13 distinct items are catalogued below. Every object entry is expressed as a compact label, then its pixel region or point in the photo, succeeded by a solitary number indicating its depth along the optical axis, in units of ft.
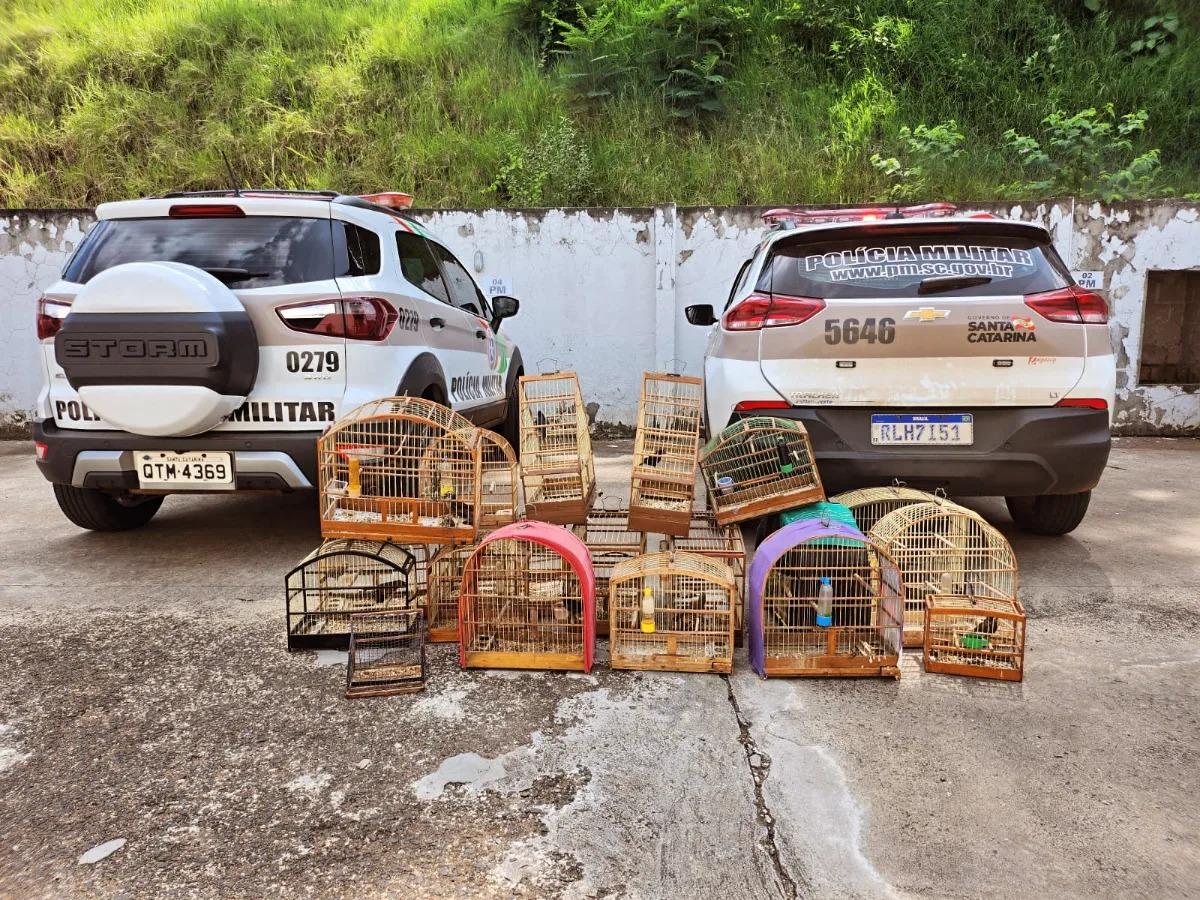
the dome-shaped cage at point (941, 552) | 10.46
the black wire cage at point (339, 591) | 10.22
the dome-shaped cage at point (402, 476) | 10.57
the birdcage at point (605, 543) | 10.66
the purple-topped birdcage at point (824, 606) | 9.25
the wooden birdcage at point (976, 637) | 9.25
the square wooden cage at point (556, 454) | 10.97
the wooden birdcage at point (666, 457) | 10.84
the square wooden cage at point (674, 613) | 9.39
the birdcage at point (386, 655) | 8.99
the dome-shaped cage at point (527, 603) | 9.39
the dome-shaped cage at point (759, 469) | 11.05
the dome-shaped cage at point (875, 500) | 11.64
